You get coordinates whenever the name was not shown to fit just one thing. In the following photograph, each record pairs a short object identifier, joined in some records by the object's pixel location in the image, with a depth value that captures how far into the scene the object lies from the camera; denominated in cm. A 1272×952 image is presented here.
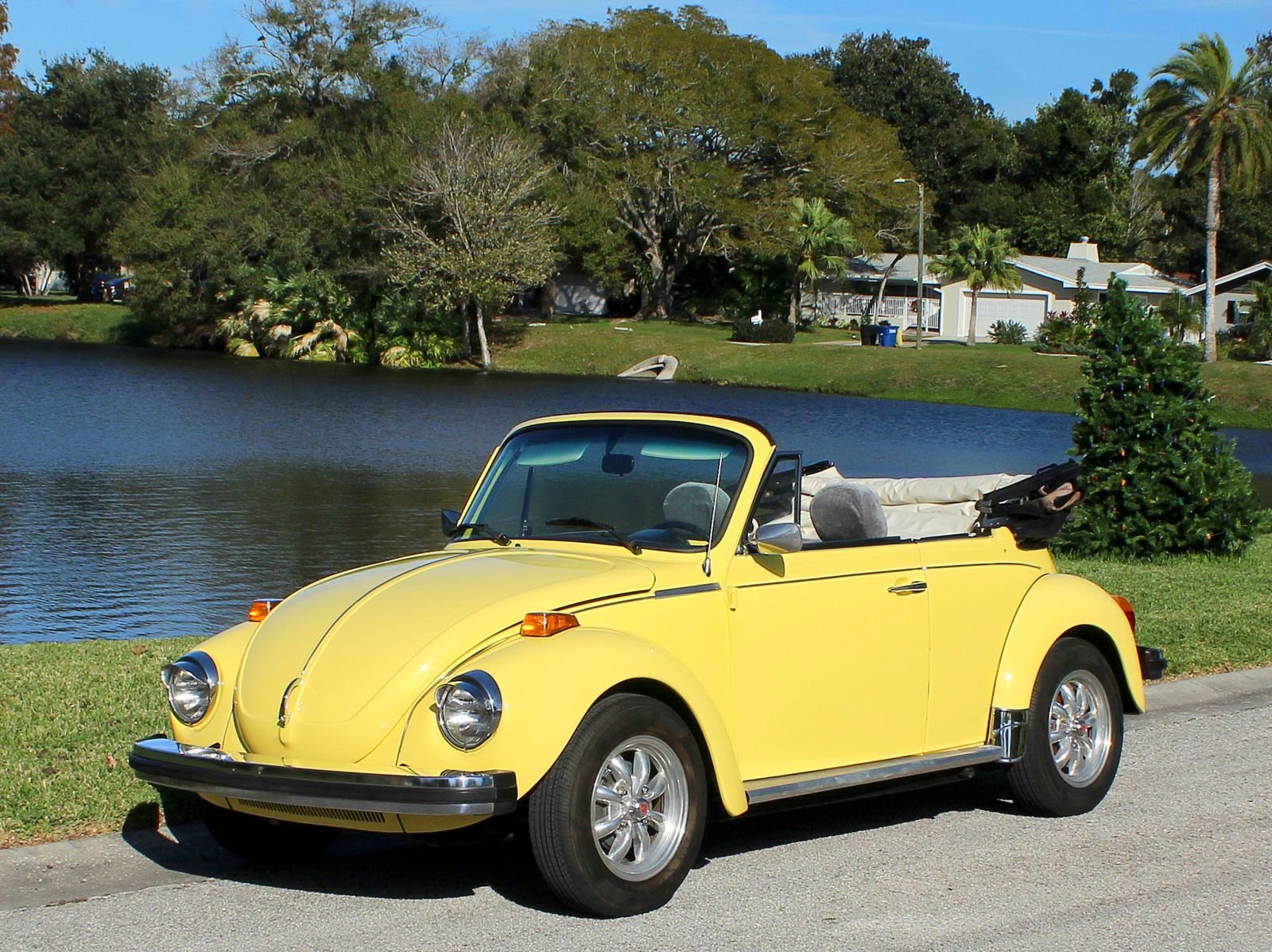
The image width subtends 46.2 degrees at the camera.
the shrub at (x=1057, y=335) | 6020
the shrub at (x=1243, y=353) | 5940
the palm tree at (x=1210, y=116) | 5344
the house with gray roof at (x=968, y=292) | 7144
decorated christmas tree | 1453
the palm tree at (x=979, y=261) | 6606
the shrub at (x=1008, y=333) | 6812
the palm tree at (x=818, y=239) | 6931
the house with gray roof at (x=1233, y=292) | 7056
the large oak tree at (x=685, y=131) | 6788
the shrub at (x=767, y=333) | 6381
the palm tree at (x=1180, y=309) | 5984
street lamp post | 6148
